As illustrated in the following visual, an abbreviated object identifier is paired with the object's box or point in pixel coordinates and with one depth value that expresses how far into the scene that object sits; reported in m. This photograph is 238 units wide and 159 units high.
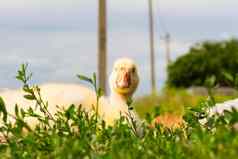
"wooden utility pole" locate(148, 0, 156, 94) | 50.42
